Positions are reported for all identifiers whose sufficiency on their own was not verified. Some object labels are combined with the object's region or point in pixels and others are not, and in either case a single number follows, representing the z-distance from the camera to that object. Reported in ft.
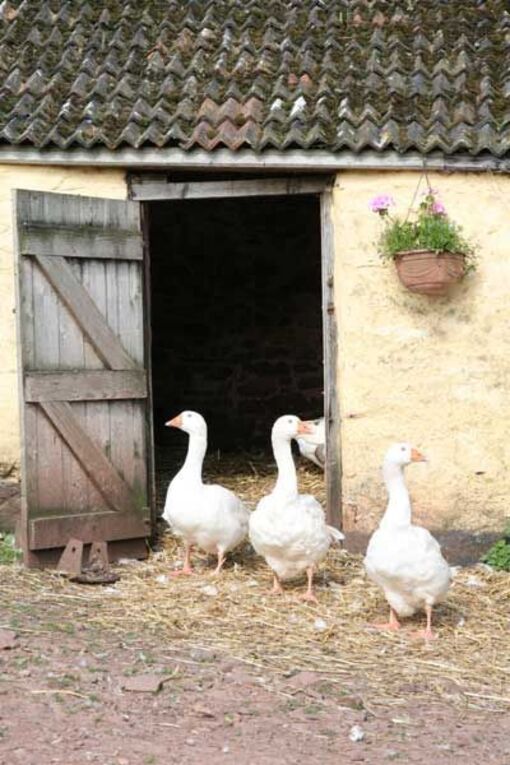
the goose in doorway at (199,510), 26.89
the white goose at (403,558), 22.71
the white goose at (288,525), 25.11
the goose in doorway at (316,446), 37.63
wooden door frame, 29.68
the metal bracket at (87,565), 27.50
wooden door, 27.96
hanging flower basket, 27.55
